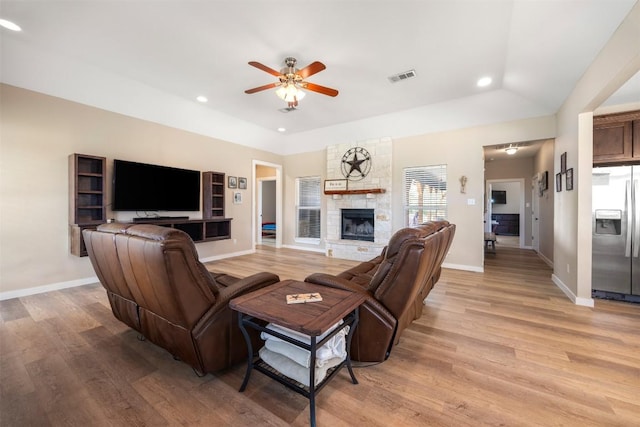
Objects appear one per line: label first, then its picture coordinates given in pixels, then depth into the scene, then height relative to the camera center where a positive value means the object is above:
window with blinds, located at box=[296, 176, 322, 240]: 6.81 +0.12
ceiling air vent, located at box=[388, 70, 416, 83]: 3.63 +2.08
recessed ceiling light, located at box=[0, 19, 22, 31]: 2.69 +2.08
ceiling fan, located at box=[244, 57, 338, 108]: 3.02 +1.65
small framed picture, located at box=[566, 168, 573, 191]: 3.21 +0.45
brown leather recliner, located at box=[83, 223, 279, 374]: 1.38 -0.52
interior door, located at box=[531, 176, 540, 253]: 6.43 -0.08
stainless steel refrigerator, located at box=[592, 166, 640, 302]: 3.04 -0.24
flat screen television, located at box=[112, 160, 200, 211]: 3.89 +0.42
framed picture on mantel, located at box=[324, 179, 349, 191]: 5.96 +0.69
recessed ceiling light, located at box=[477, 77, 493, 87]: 3.83 +2.09
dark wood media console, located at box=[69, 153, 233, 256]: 3.44 +0.17
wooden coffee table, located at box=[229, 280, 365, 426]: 1.21 -0.54
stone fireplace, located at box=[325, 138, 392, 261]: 5.46 +0.11
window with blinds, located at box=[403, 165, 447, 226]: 4.98 +0.40
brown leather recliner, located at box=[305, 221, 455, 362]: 1.62 -0.53
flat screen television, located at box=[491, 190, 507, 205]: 10.38 +0.67
